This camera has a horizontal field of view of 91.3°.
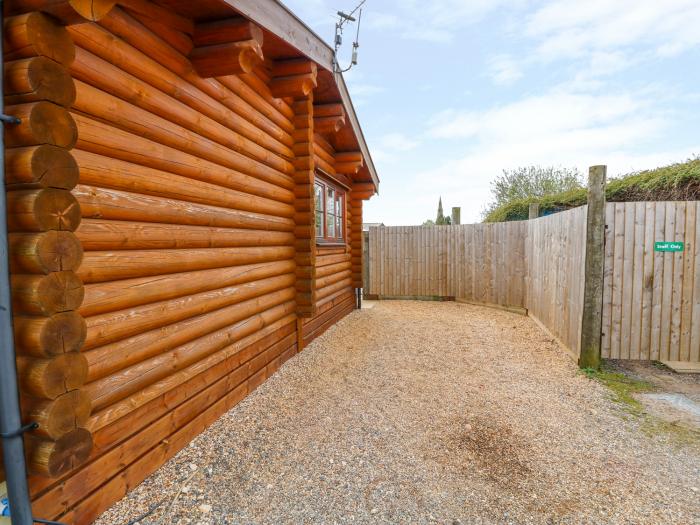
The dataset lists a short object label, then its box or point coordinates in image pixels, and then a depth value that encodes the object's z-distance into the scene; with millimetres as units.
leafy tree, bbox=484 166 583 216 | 15633
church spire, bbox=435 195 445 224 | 22988
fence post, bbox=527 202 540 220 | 7979
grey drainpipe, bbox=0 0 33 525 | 1392
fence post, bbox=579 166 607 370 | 4020
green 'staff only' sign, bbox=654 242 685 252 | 4027
